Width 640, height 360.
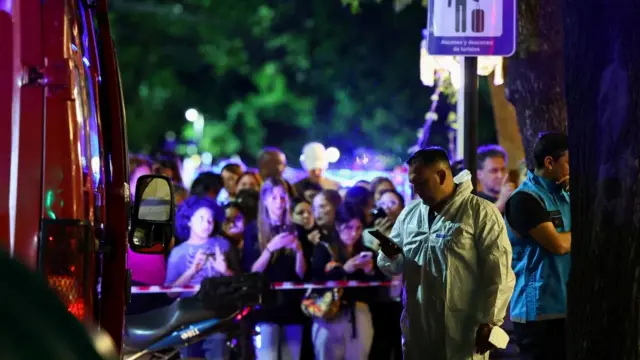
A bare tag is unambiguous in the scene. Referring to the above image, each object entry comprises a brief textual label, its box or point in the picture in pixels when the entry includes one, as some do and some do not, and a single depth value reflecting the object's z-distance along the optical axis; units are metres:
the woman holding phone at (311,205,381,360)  15.65
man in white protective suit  10.03
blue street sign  11.81
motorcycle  13.21
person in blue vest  10.88
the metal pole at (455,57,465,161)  22.29
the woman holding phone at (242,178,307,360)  15.39
